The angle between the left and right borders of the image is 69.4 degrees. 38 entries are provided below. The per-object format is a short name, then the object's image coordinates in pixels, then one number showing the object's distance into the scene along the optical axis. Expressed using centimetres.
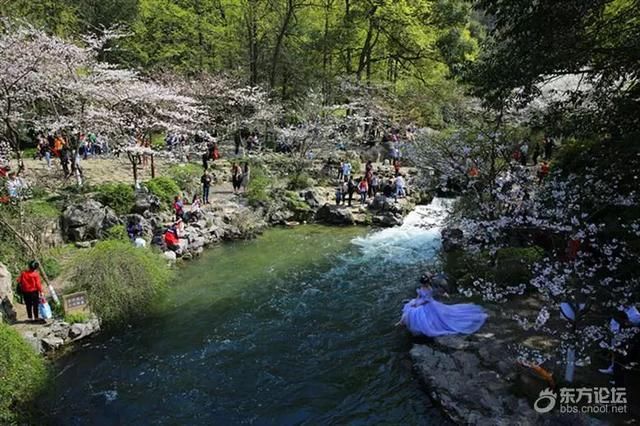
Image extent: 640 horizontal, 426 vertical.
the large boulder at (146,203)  1527
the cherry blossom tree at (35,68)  1278
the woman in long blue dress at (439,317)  934
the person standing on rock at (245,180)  1977
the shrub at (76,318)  973
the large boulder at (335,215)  1850
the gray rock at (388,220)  1844
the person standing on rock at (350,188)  1956
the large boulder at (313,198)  1950
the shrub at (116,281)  1016
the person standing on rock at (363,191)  2005
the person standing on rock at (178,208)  1579
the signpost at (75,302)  970
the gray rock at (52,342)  909
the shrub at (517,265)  1032
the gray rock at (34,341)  872
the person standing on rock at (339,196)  1962
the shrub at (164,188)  1650
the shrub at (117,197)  1500
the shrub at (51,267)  1130
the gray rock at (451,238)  1472
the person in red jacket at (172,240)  1401
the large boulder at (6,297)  960
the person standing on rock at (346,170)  2130
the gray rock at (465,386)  689
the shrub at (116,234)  1316
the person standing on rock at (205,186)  1748
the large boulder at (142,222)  1404
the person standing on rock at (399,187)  2023
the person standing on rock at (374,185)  2067
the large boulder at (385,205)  1893
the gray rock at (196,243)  1473
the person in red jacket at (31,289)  939
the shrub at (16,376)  661
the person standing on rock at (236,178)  1916
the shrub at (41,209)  1240
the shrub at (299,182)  2069
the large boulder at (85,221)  1345
